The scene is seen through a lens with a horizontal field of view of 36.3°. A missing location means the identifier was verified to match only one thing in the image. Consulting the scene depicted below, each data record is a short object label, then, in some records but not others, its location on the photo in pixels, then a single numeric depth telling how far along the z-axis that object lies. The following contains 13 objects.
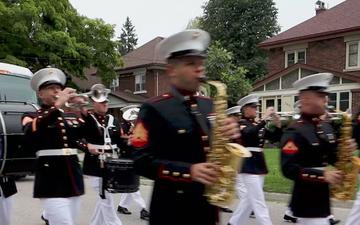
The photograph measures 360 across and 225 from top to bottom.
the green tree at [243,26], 51.26
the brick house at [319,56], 28.57
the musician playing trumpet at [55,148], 5.09
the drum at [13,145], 7.65
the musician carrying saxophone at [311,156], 4.59
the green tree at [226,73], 37.75
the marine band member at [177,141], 3.30
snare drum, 6.86
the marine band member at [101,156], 7.33
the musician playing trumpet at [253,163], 7.43
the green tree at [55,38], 28.19
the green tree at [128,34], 103.44
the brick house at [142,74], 41.12
